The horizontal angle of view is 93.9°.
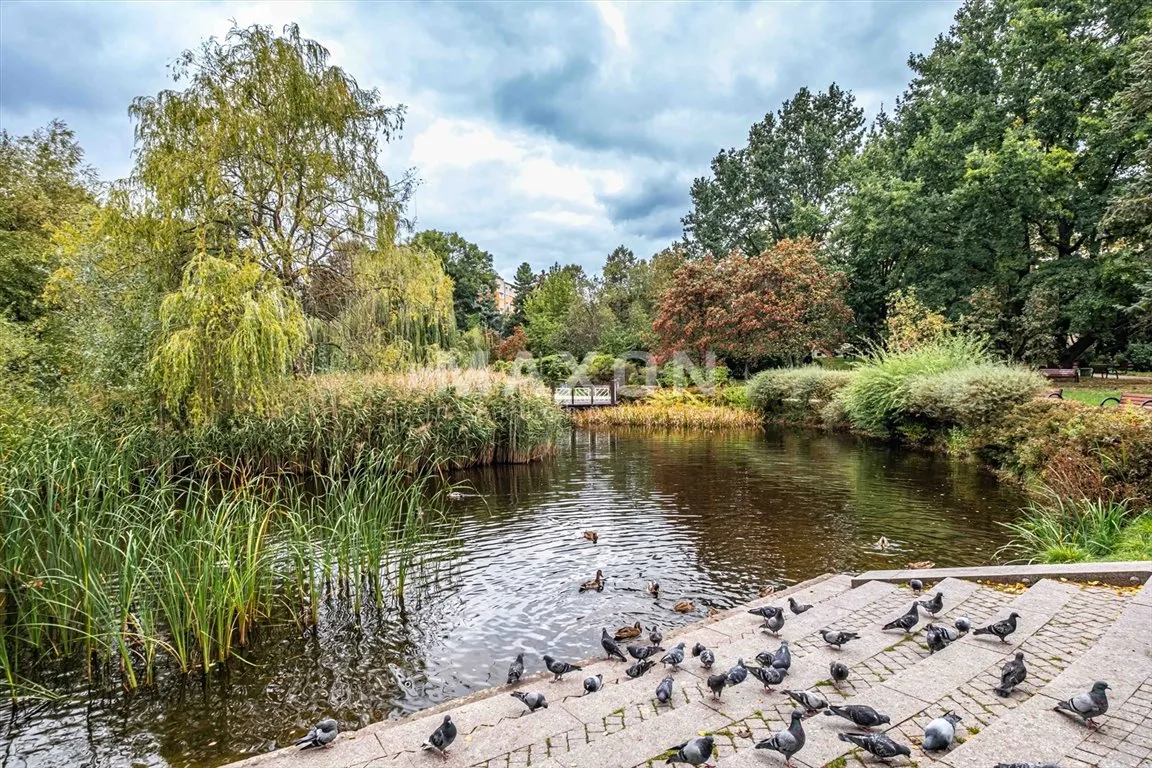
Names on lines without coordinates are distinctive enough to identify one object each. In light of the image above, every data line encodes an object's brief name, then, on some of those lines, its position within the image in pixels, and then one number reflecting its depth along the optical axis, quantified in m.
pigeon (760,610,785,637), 3.73
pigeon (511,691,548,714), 2.86
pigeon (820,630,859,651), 3.37
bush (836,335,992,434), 13.70
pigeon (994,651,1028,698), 2.65
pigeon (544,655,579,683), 3.34
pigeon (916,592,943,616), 3.72
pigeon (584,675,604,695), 3.12
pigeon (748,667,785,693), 2.86
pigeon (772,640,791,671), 3.03
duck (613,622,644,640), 4.28
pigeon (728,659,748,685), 2.90
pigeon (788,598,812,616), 4.14
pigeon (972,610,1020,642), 3.23
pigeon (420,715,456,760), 2.44
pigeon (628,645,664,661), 3.52
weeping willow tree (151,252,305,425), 7.79
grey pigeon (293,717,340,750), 2.57
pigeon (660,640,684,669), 3.22
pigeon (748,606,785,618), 3.87
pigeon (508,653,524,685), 3.51
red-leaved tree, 22.39
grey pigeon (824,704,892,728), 2.35
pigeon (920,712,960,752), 2.17
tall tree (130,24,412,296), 9.25
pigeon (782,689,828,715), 2.62
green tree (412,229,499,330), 37.50
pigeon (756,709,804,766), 2.16
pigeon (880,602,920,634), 3.55
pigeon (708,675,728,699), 2.80
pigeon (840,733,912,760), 2.12
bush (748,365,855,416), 18.23
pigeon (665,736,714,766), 2.15
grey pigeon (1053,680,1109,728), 2.23
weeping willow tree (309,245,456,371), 11.84
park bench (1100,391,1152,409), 8.75
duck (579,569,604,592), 5.38
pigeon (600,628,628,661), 3.71
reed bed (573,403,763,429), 18.53
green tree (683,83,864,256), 31.36
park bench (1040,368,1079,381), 18.19
